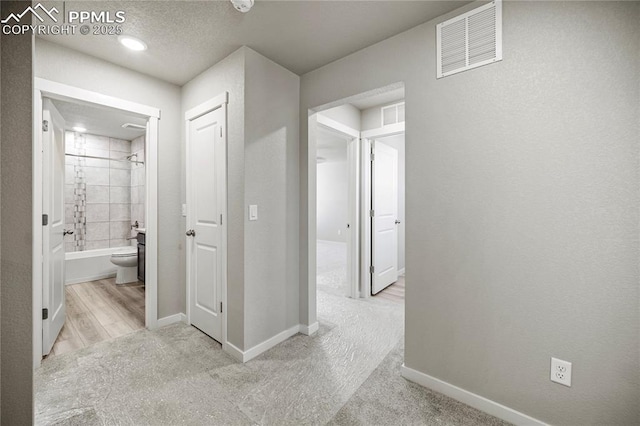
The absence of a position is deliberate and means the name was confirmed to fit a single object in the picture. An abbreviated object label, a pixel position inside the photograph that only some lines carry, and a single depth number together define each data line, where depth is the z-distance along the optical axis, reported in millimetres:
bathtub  4277
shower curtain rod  4430
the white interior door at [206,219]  2461
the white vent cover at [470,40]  1617
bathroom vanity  4129
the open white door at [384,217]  3775
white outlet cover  1443
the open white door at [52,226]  2209
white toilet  4180
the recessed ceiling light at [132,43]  2069
